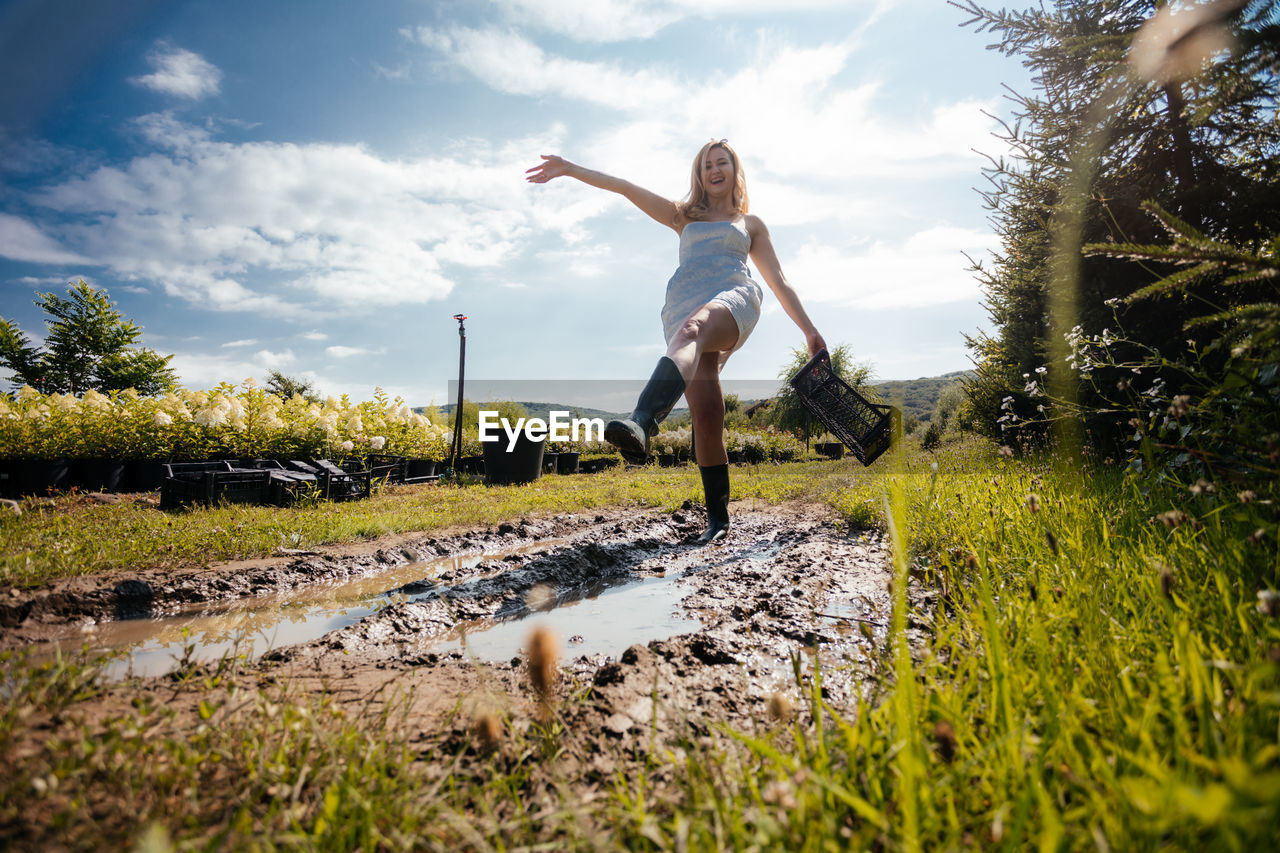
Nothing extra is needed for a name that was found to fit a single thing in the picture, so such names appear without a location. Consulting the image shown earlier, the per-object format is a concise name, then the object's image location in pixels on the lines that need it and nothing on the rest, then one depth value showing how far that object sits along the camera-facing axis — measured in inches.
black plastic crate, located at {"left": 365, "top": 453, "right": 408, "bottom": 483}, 297.3
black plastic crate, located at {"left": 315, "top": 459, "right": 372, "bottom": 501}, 223.8
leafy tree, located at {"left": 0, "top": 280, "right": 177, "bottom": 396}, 933.2
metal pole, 395.2
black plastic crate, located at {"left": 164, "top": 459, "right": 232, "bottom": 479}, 208.1
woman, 115.3
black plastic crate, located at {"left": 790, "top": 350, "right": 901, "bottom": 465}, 143.4
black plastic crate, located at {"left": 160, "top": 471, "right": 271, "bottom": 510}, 180.1
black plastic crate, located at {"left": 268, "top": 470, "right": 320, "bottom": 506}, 197.8
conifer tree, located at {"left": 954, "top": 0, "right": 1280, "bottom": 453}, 109.6
